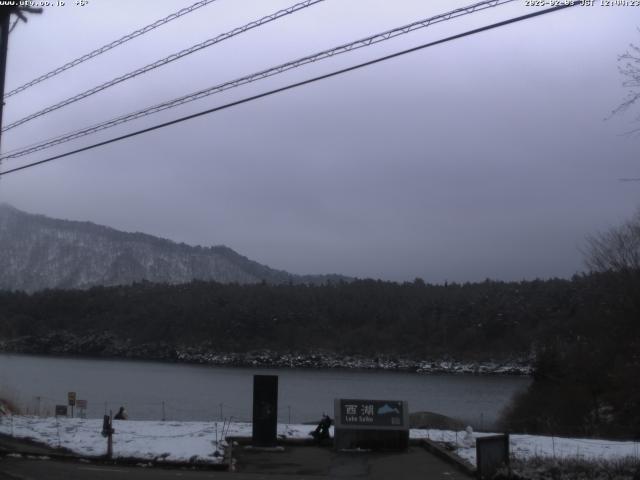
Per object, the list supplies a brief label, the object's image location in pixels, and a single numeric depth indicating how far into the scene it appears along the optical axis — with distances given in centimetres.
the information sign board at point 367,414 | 1969
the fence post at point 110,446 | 1756
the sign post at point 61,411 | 2917
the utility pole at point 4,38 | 1786
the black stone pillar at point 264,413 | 1947
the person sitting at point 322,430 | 2036
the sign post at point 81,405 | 3619
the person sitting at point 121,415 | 2741
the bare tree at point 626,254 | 4041
